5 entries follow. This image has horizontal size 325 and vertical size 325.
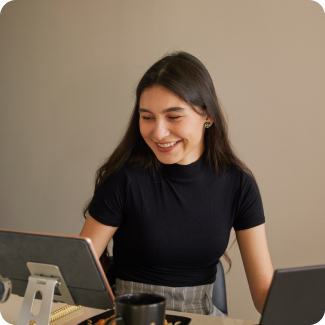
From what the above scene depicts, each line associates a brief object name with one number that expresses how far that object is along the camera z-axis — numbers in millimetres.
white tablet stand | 778
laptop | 683
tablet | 728
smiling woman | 1240
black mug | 642
